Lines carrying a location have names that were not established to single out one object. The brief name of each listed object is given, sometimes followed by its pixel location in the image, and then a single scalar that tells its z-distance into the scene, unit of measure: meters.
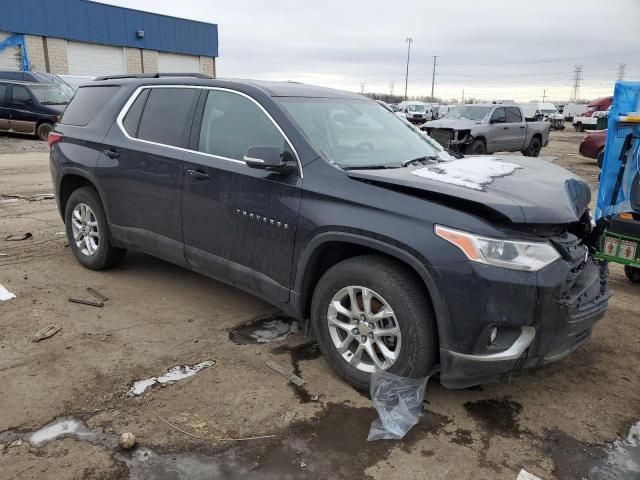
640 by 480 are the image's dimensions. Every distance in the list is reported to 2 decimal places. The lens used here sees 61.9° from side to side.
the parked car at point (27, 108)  16.56
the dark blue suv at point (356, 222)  2.78
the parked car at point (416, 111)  38.62
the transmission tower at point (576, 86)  103.00
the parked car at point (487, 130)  15.72
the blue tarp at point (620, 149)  4.93
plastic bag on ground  2.94
